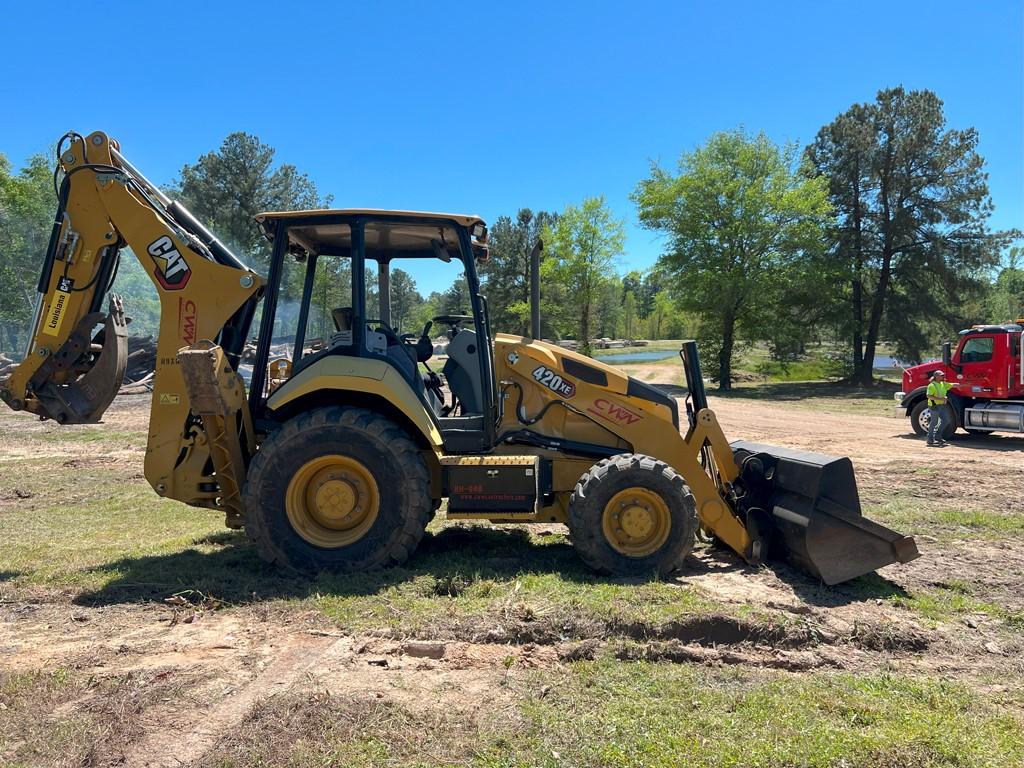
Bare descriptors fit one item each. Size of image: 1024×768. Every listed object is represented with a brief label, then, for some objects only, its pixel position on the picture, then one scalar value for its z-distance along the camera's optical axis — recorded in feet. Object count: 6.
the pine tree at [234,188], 122.93
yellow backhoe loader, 16.97
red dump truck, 45.80
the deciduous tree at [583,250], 123.75
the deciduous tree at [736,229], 96.58
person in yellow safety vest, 46.24
